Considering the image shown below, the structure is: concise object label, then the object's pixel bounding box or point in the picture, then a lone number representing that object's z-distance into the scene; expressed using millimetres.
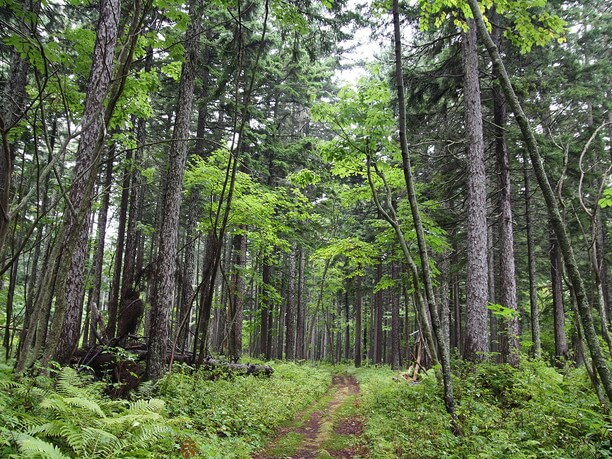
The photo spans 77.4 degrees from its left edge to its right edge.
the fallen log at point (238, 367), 12188
